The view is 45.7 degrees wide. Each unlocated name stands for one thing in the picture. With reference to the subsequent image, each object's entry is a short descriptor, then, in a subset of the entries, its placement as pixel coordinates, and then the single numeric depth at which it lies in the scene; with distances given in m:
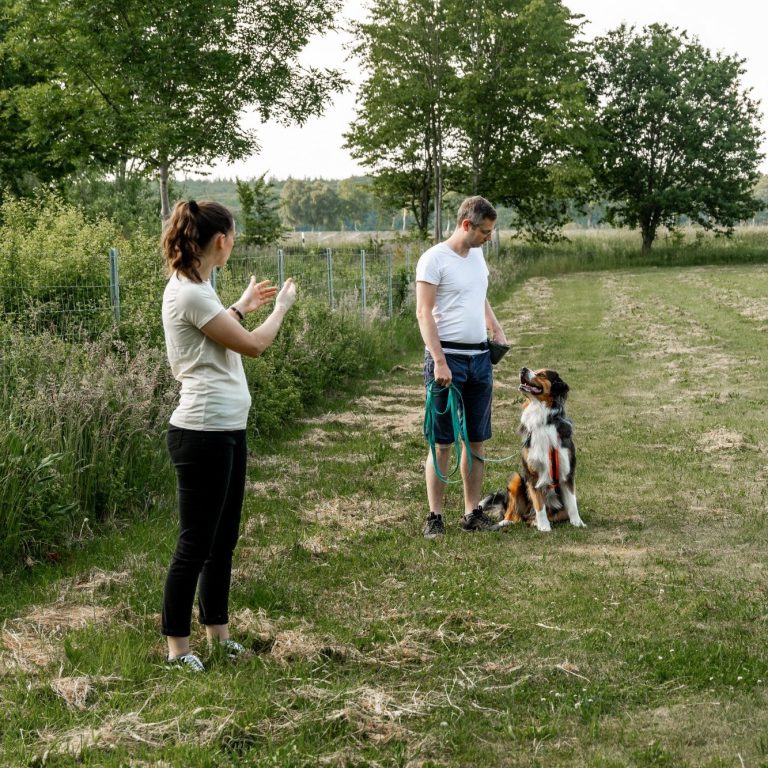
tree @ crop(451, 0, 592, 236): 40.91
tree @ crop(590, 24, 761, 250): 46.94
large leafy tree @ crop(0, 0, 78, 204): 29.00
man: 5.53
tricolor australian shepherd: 5.88
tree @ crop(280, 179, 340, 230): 135.61
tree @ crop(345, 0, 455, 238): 40.03
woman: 3.54
